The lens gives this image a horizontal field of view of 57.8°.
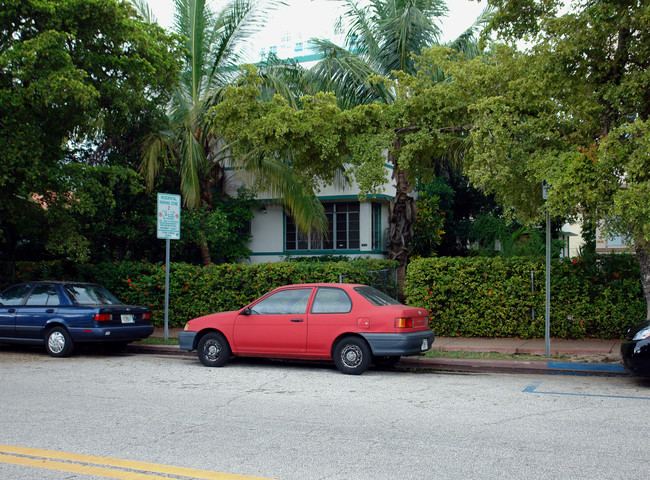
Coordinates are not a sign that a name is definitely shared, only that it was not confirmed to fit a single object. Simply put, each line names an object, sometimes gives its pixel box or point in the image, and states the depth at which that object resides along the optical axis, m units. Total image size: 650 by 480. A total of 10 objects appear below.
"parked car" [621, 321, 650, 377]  8.16
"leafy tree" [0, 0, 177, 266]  12.09
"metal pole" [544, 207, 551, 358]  10.45
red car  9.39
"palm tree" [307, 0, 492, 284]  17.53
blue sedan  11.52
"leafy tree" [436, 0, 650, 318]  9.37
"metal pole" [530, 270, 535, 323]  12.72
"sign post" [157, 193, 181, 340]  13.04
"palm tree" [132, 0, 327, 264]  16.92
